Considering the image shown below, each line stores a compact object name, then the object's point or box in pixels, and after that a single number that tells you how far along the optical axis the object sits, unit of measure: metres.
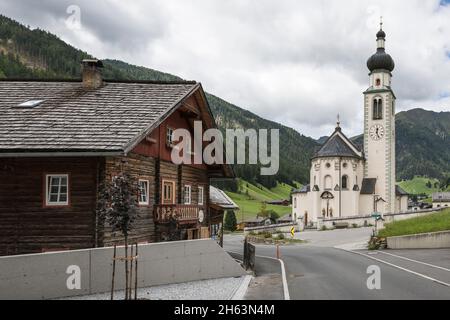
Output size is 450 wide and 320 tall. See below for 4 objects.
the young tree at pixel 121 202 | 12.61
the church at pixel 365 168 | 67.19
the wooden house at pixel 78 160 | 16.45
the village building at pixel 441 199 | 129.38
